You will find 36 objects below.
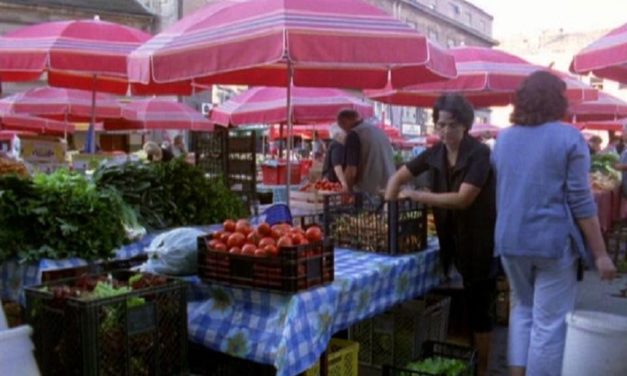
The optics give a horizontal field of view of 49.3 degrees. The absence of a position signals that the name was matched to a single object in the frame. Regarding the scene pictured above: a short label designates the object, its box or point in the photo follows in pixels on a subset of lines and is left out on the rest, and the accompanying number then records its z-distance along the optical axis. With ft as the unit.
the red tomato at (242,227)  12.75
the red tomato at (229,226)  13.08
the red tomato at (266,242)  11.93
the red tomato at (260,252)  11.67
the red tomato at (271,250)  11.61
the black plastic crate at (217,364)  13.10
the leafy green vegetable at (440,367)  13.28
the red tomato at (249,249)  11.88
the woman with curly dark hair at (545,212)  12.65
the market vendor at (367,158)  24.30
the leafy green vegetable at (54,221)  14.42
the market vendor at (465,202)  14.67
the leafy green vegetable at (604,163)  37.60
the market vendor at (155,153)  38.99
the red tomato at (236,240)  12.29
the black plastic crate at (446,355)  13.43
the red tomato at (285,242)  11.60
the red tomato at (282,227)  12.72
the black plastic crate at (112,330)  10.43
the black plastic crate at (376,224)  14.76
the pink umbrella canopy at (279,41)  14.10
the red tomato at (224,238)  12.54
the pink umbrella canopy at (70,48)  21.99
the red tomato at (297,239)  11.89
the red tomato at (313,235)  12.18
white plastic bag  12.85
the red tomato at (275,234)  12.31
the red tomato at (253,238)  12.30
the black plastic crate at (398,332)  16.21
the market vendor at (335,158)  25.46
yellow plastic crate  13.78
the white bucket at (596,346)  12.47
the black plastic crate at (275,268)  11.30
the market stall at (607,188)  31.71
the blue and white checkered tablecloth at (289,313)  11.20
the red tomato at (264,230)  12.46
